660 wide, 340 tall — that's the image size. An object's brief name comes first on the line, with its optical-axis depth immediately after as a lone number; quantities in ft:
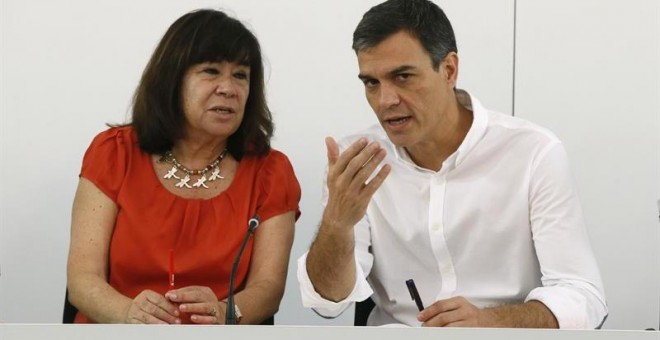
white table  8.90
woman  15.34
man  13.72
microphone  13.04
